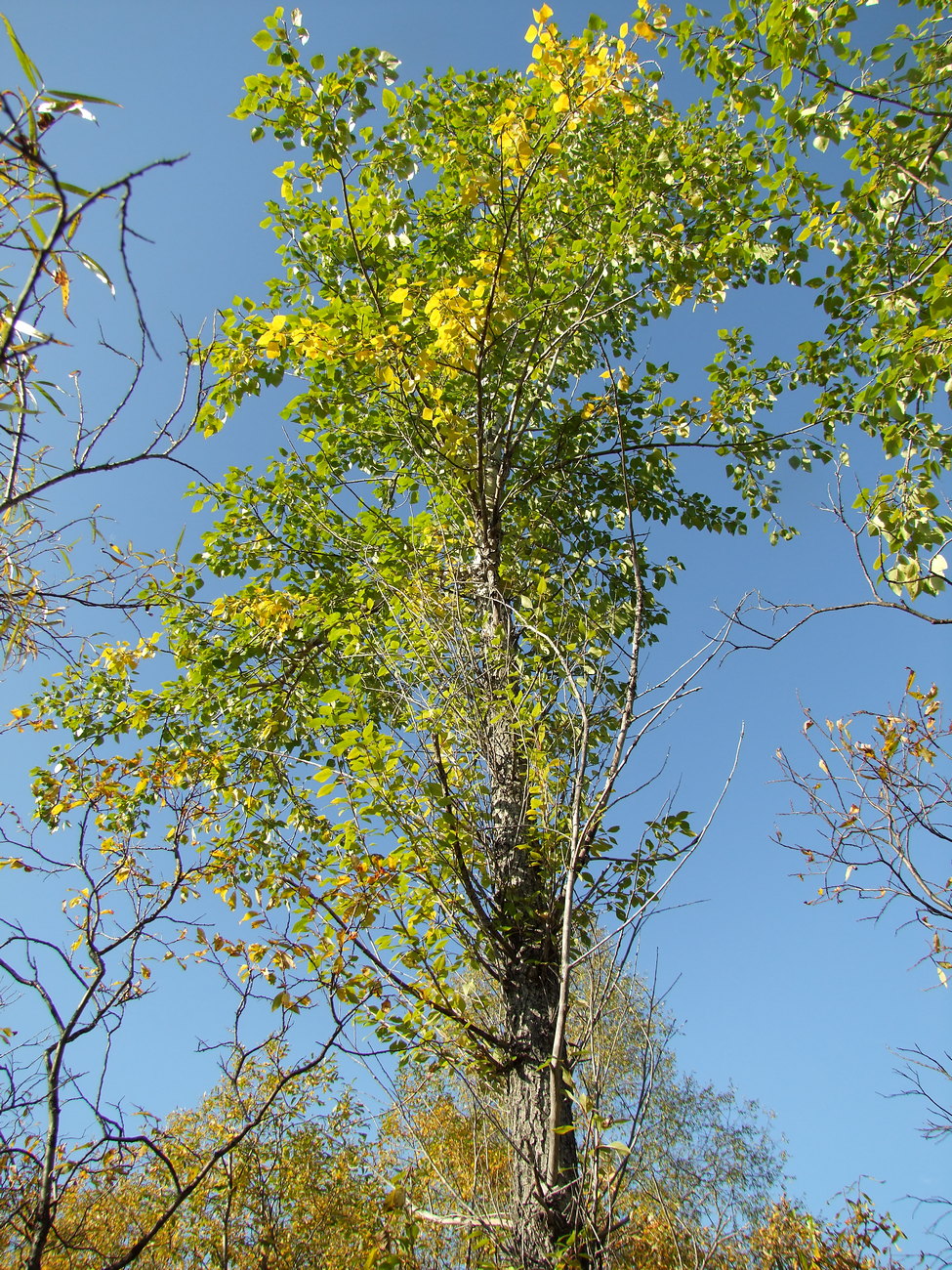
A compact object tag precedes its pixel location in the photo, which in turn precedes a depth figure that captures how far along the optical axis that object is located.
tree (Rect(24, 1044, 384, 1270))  8.26
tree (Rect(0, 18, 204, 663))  1.03
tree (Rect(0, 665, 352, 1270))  1.87
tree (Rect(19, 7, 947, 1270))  2.90
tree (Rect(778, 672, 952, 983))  3.91
